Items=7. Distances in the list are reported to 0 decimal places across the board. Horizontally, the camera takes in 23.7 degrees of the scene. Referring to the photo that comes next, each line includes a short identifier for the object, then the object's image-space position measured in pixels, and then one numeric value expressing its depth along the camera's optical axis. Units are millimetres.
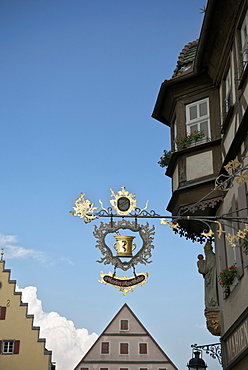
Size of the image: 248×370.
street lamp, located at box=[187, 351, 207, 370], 12805
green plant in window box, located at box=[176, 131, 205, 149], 14703
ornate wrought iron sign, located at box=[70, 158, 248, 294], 9781
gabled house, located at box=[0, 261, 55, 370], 31359
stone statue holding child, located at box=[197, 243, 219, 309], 14328
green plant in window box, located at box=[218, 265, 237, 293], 12383
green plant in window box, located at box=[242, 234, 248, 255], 9702
